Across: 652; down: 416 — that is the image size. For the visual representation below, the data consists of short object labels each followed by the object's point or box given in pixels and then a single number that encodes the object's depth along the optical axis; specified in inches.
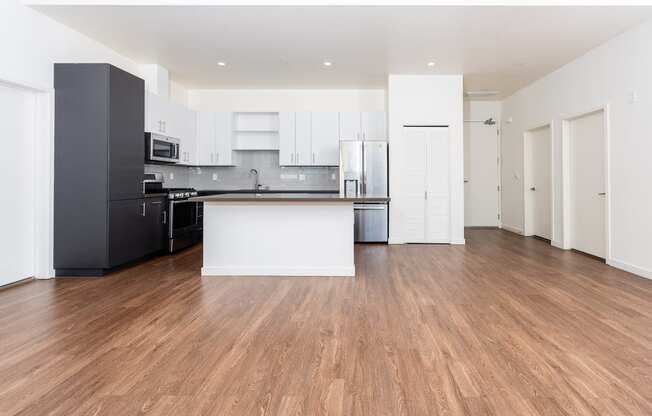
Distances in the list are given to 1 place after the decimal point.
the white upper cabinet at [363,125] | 268.8
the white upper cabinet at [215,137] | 272.5
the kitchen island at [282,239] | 162.6
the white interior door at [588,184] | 194.5
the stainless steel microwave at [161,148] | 202.2
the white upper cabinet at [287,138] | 270.5
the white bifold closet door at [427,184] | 248.4
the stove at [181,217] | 210.7
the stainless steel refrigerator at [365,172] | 250.5
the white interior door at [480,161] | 323.3
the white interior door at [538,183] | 252.8
